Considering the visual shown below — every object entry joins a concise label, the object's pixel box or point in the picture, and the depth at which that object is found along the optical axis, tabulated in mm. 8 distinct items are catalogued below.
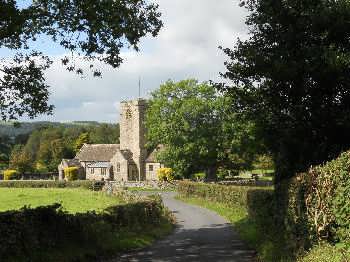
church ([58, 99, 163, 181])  97750
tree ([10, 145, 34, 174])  113875
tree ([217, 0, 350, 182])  18406
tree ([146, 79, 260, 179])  66688
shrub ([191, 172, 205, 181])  81838
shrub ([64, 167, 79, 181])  98562
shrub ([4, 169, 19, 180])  103388
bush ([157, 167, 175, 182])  81081
